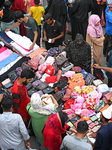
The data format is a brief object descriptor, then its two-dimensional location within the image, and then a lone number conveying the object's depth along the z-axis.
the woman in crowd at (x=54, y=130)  2.95
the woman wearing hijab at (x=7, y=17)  6.48
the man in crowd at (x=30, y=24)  5.59
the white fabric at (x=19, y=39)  6.03
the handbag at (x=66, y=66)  5.09
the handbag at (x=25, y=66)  5.28
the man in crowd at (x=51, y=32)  5.77
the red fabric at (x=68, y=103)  4.57
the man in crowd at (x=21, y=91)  3.70
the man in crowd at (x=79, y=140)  2.66
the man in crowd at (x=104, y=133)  2.96
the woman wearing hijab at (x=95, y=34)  5.41
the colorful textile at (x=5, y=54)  5.79
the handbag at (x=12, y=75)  5.14
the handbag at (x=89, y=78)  4.87
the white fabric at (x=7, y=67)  5.40
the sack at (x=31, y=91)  4.78
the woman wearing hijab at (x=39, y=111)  3.35
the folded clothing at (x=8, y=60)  5.58
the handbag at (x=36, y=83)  4.96
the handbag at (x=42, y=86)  4.84
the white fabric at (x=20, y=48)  5.86
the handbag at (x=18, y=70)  5.22
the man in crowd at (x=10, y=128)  3.02
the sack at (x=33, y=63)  5.32
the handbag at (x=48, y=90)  4.75
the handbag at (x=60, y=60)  5.13
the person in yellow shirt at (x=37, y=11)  7.06
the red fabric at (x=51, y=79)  4.95
